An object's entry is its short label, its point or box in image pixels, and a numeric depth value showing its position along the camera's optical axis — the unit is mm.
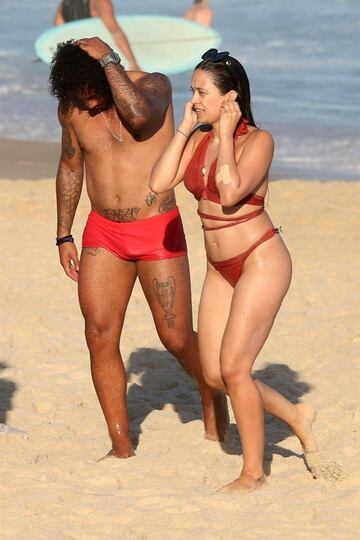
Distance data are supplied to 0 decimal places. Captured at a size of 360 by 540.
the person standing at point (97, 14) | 26714
